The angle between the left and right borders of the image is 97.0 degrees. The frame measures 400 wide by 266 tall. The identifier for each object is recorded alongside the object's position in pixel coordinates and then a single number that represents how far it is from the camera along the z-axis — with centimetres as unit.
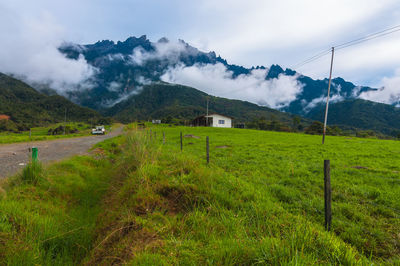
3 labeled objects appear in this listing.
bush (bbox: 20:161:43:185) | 544
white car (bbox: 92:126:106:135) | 4497
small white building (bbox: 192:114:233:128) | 6794
